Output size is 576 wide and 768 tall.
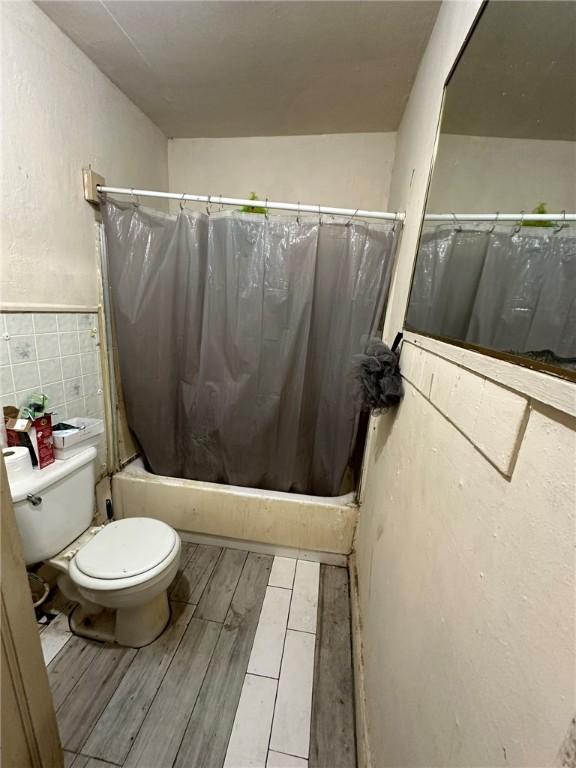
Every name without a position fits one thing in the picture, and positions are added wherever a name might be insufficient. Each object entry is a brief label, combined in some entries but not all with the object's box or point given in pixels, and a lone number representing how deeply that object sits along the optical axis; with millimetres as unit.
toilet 977
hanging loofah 892
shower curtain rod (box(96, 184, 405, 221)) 1183
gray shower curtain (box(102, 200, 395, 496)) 1313
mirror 431
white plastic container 1148
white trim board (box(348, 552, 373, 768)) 803
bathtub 1452
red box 1049
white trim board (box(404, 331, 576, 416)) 289
